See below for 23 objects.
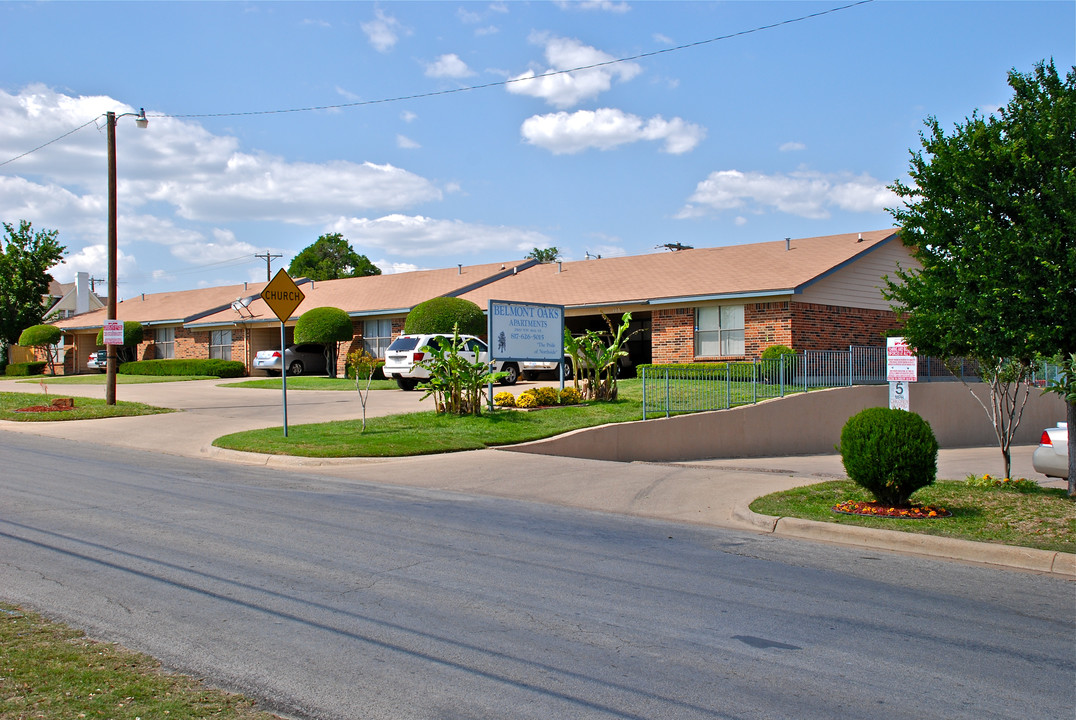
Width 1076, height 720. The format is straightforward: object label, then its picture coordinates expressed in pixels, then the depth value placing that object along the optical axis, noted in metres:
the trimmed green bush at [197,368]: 39.34
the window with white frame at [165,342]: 46.84
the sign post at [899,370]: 14.09
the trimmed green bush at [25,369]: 47.50
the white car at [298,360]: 36.94
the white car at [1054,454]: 12.91
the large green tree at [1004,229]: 9.66
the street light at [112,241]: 22.62
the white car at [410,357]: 25.19
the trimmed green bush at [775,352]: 24.03
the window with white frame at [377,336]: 37.19
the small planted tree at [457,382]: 18.44
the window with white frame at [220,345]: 43.44
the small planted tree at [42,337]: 47.75
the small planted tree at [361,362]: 17.08
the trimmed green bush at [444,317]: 29.75
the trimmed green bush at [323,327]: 35.56
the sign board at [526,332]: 19.36
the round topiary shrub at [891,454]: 9.49
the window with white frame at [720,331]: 26.89
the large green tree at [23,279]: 50.50
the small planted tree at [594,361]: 20.59
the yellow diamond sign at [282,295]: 15.65
